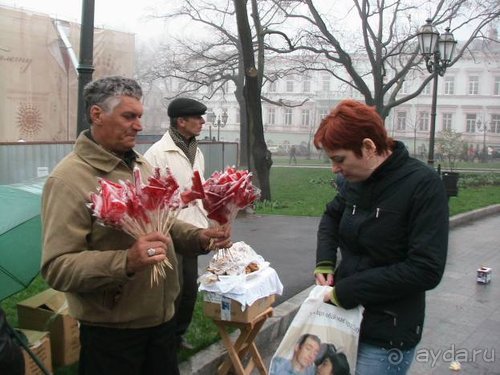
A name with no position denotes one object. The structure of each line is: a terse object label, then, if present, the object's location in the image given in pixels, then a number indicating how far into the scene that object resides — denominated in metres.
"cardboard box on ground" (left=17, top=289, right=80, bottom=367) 3.67
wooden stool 4.16
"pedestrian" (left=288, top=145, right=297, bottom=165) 46.21
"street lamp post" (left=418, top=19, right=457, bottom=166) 14.20
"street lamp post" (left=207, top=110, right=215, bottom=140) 42.56
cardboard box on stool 4.06
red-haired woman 2.29
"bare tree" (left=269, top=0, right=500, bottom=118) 25.00
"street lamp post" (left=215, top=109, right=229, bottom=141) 45.50
